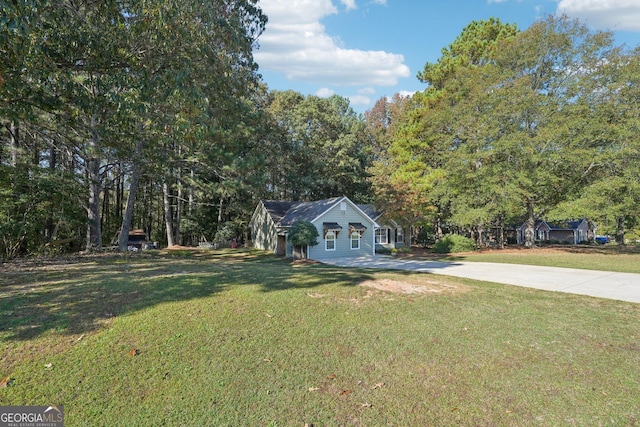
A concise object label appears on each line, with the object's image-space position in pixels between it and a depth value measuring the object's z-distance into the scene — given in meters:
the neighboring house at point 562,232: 43.28
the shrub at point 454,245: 22.42
